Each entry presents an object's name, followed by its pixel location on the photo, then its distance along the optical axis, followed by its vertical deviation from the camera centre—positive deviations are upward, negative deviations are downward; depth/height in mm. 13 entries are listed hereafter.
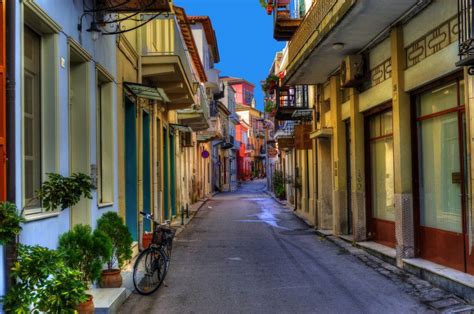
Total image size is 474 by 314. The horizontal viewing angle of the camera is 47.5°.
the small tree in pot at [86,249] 6355 -924
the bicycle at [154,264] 7918 -1391
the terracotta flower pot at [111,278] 7492 -1489
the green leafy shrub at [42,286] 4340 -924
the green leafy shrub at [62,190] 5387 -171
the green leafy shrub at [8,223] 4160 -379
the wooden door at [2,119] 4738 +489
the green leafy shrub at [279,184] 32844 -1011
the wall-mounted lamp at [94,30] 7758 +2062
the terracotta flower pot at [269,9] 17683 +5275
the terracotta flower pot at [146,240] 9867 -1259
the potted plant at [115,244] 7539 -1061
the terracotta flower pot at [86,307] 5461 -1378
